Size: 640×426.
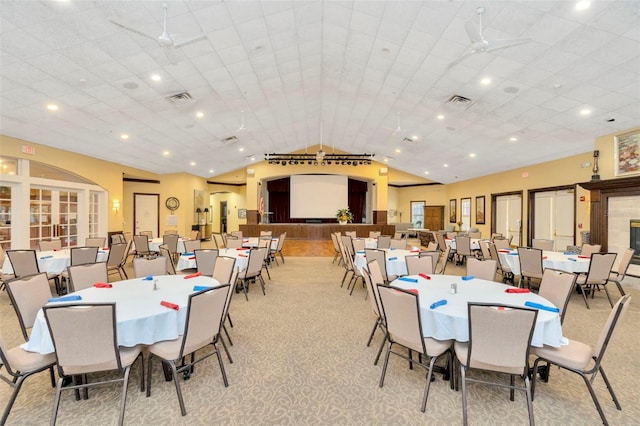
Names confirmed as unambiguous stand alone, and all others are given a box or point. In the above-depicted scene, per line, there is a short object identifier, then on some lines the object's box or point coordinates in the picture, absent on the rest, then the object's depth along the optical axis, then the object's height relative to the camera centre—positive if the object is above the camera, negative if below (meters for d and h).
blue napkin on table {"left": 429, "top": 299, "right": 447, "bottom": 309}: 2.60 -0.77
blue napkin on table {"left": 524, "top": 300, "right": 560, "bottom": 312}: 2.54 -0.77
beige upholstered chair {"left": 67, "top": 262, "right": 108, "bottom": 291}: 3.57 -0.76
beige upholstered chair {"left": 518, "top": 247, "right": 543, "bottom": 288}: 5.34 -0.86
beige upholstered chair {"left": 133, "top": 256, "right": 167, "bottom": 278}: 4.01 -0.73
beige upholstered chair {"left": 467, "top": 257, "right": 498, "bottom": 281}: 4.08 -0.74
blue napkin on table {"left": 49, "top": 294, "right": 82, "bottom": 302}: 2.66 -0.77
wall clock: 14.96 +0.36
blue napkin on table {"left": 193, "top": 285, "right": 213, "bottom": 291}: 3.19 -0.79
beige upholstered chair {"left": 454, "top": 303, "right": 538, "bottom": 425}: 2.14 -0.89
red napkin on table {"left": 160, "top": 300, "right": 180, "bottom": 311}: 2.56 -0.78
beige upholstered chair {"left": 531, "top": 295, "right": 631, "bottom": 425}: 2.19 -1.08
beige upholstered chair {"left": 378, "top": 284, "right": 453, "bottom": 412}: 2.46 -0.93
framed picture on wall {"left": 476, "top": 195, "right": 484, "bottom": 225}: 14.37 +0.10
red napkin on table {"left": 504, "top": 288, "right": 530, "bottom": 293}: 3.12 -0.78
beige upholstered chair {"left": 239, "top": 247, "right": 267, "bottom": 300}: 5.29 -0.95
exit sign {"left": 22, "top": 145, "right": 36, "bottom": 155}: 7.83 +1.53
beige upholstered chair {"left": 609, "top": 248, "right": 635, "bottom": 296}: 5.24 -0.89
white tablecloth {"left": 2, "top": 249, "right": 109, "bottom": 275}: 5.23 -0.90
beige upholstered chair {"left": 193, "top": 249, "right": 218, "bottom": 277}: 5.13 -0.82
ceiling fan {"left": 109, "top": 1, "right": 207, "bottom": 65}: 3.42 +1.99
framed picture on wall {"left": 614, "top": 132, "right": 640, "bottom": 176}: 6.71 +1.30
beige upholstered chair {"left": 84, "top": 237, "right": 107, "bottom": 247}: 7.46 -0.76
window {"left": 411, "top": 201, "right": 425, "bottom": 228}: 19.80 -0.07
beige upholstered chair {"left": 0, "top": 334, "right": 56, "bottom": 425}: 2.13 -1.10
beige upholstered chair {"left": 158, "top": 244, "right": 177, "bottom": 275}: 5.40 -0.89
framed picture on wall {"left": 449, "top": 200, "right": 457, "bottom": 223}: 17.34 +0.03
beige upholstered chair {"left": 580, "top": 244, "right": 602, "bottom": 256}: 6.42 -0.74
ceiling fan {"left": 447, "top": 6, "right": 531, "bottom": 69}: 3.66 +2.02
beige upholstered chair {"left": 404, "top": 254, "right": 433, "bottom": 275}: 4.42 -0.75
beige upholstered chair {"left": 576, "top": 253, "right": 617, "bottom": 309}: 4.99 -0.90
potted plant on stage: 16.00 -0.24
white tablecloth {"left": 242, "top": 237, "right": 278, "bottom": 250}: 8.44 -0.90
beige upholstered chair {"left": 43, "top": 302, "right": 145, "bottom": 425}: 2.09 -0.89
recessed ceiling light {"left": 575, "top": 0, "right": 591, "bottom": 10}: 3.70 +2.49
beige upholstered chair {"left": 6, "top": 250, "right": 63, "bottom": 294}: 4.93 -0.83
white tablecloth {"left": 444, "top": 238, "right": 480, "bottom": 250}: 8.30 -0.85
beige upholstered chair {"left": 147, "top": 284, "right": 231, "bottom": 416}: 2.41 -0.98
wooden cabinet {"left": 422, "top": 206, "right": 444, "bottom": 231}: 18.50 -0.35
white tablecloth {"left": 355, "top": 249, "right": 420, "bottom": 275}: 5.22 -0.85
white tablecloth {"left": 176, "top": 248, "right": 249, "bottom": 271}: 5.47 -0.88
